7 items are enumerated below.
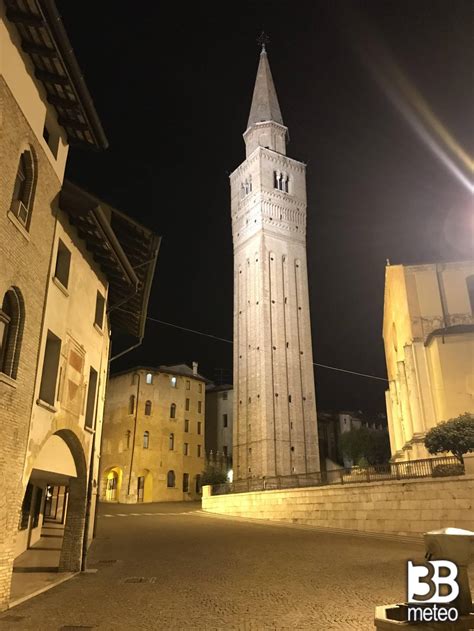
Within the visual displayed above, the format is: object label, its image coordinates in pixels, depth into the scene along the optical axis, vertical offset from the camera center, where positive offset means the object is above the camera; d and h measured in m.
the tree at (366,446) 65.25 +6.51
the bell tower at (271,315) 51.84 +19.78
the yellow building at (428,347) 29.02 +8.79
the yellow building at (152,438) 50.88 +6.09
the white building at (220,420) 64.44 +9.75
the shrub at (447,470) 18.81 +0.96
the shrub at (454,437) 22.06 +2.54
